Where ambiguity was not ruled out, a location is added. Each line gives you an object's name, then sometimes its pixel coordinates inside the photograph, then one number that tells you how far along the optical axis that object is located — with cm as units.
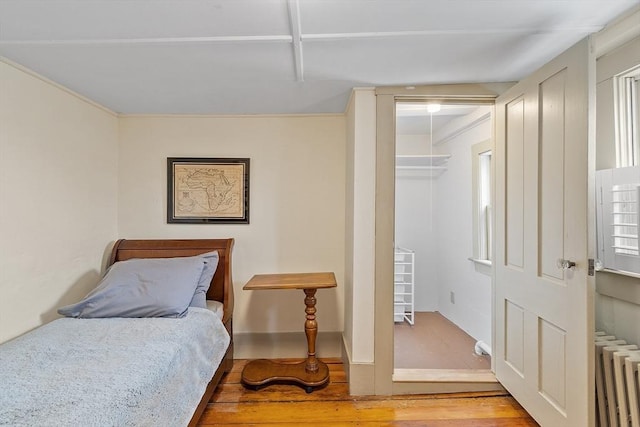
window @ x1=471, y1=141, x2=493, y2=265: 282
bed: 104
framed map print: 258
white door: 138
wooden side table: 210
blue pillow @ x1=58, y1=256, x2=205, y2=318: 183
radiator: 128
